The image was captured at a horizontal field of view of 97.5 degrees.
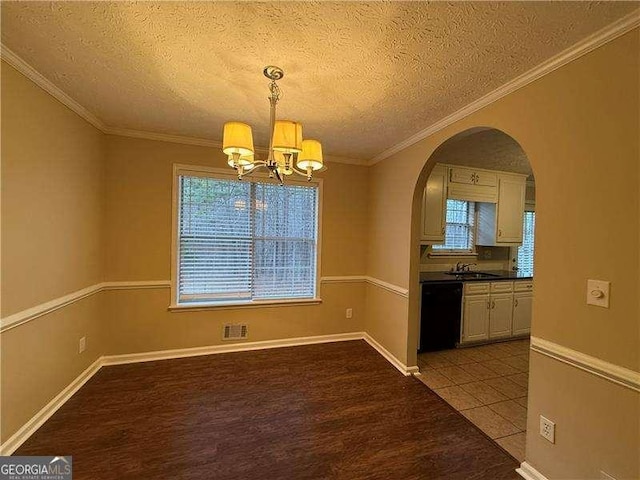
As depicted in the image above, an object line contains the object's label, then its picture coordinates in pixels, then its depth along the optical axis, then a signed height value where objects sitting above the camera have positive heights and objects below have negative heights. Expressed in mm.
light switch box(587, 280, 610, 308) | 1374 -256
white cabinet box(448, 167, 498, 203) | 3873 +754
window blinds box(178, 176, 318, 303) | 3262 -112
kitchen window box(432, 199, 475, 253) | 4344 +150
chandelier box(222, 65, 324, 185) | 1528 +493
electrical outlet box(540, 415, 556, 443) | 1598 -1095
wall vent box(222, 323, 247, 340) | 3363 -1217
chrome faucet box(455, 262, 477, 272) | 4309 -454
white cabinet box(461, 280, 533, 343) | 3605 -957
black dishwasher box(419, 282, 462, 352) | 3465 -979
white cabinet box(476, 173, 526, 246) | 4164 +356
